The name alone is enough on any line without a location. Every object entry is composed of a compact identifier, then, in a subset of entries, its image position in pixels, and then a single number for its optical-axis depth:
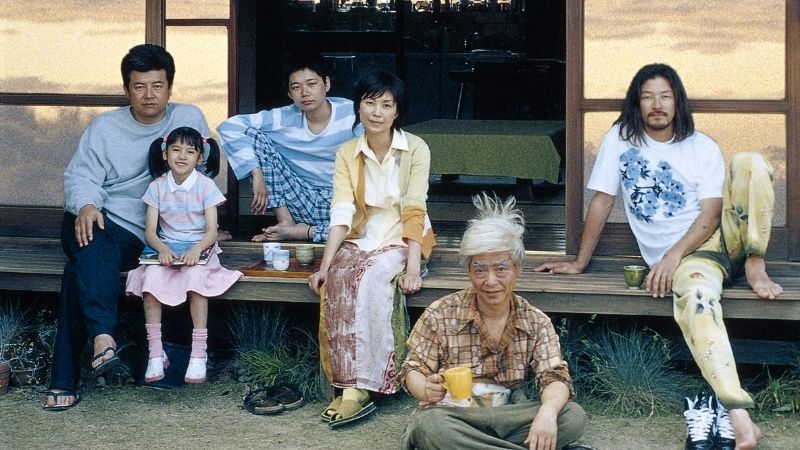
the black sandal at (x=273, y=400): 4.78
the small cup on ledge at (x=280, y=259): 5.12
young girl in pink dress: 4.88
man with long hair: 4.34
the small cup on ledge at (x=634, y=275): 4.71
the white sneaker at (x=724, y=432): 4.18
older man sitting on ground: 3.74
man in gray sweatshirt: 4.87
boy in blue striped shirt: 5.71
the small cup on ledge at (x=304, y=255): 5.21
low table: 7.16
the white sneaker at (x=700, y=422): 4.24
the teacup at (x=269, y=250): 5.18
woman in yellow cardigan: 4.63
